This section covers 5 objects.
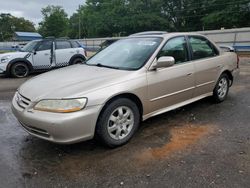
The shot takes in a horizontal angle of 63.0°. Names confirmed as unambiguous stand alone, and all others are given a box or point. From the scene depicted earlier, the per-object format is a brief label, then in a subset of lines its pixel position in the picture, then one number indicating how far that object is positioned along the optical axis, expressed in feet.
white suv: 25.38
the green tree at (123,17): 141.81
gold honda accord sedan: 8.30
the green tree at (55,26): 203.18
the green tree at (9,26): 217.03
